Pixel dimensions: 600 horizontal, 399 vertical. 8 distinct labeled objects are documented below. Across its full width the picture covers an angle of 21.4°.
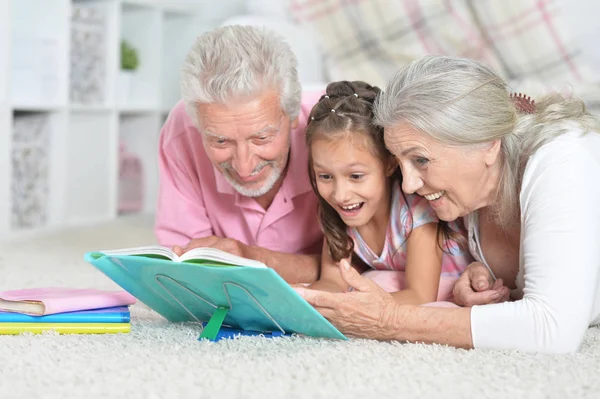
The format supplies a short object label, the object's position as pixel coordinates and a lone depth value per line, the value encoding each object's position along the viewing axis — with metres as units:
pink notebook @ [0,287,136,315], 2.08
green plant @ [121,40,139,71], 3.67
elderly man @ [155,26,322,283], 2.21
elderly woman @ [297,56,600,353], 1.96
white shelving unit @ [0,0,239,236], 3.17
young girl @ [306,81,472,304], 2.17
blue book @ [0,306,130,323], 2.08
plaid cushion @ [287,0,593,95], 3.23
